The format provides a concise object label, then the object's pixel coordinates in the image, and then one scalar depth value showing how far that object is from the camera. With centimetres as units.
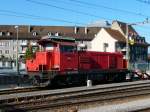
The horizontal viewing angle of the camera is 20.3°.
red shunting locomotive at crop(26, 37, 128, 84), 2866
